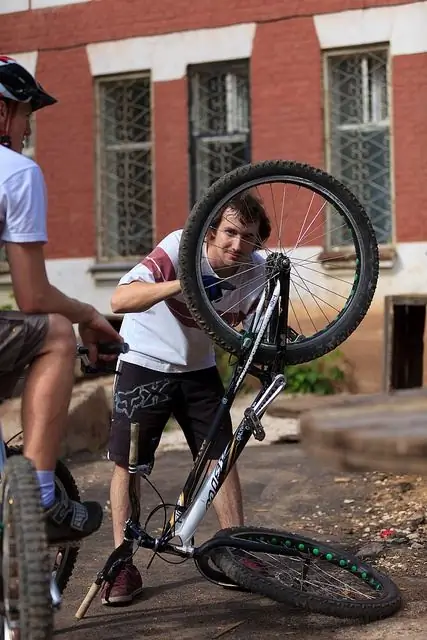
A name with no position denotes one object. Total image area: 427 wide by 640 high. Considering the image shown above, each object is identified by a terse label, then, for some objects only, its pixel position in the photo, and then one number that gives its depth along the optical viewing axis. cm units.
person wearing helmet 528
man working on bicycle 739
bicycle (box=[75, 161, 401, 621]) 649
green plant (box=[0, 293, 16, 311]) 1868
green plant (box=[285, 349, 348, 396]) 1680
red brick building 1676
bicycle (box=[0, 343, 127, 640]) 469
